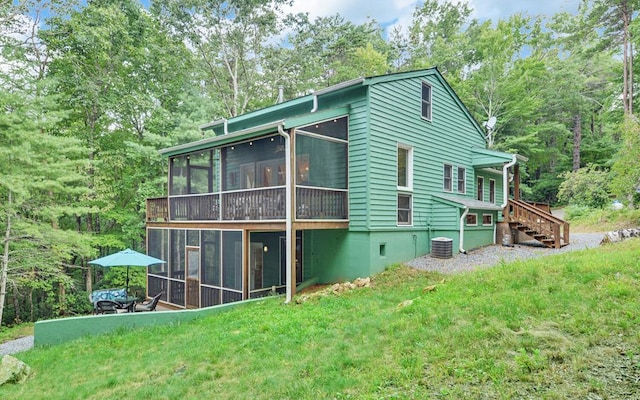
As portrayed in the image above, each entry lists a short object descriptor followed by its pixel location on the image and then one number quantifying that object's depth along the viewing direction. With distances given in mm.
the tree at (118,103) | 15516
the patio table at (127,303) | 10227
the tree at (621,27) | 22250
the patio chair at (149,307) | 10453
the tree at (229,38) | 20922
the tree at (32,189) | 11578
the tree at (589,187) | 20844
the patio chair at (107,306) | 10125
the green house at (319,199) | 9883
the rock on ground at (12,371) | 6316
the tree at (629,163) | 14086
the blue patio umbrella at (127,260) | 10281
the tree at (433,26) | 29734
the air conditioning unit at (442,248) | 11336
